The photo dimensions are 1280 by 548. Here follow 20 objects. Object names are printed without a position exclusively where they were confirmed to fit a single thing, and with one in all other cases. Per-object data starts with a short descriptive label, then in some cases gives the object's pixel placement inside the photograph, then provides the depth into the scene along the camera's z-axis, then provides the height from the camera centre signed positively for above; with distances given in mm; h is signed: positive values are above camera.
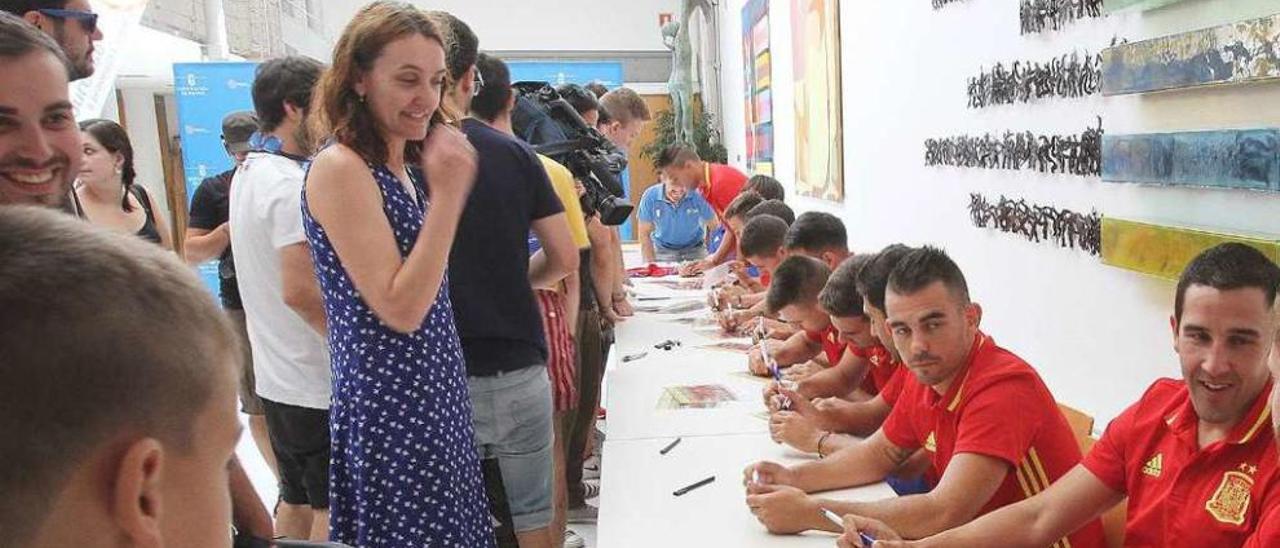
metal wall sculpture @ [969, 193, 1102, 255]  2152 -208
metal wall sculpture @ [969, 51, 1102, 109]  2131 +157
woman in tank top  3010 +63
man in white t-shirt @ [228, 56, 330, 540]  1913 -215
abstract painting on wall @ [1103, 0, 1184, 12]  1799 +269
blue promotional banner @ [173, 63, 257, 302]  5953 +566
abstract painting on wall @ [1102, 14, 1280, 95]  1502 +134
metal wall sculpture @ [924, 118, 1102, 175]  2145 -24
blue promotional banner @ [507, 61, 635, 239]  10062 +1080
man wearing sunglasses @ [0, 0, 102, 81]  1366 +268
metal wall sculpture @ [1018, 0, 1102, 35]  2104 +307
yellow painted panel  1617 -214
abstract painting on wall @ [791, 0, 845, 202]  4586 +305
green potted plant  8641 +255
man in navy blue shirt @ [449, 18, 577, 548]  1707 -278
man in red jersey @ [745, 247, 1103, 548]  1503 -519
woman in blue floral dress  1330 -157
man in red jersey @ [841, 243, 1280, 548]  1260 -430
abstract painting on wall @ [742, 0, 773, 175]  6457 +547
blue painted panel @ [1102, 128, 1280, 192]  1536 -49
